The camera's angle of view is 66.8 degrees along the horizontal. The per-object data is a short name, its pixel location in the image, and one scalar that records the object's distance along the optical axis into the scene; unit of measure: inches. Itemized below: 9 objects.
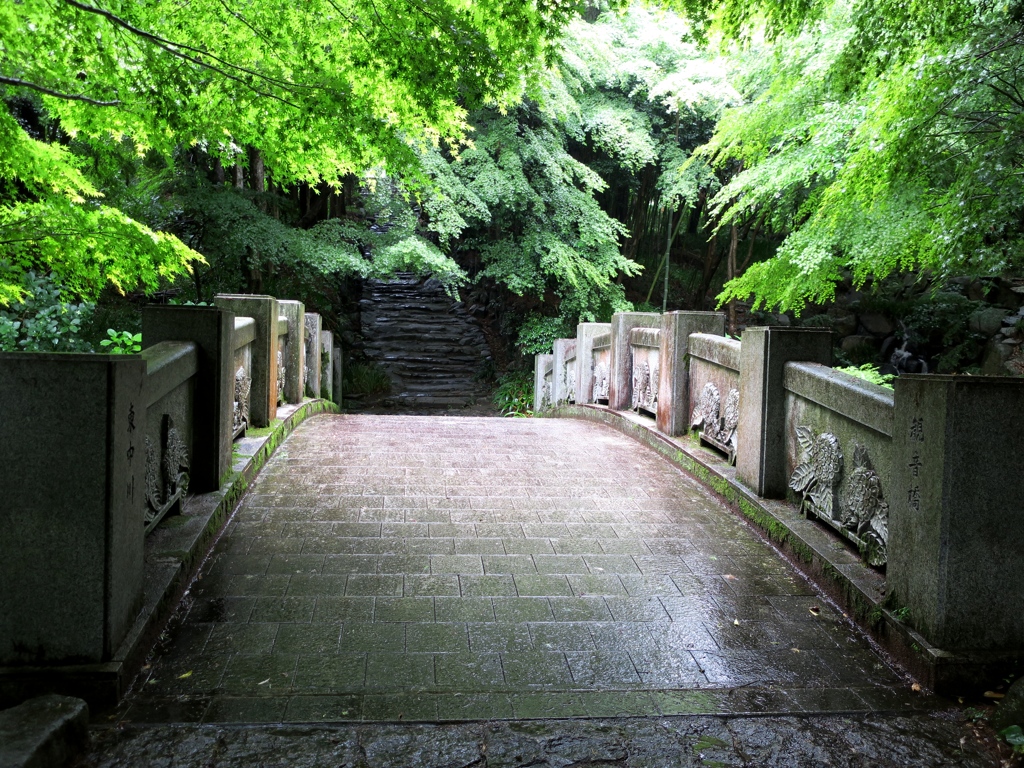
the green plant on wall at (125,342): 294.1
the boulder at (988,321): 644.1
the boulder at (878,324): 742.5
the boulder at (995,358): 612.4
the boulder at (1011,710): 112.1
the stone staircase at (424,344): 750.5
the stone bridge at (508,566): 113.0
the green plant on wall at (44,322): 301.4
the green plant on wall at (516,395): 692.7
